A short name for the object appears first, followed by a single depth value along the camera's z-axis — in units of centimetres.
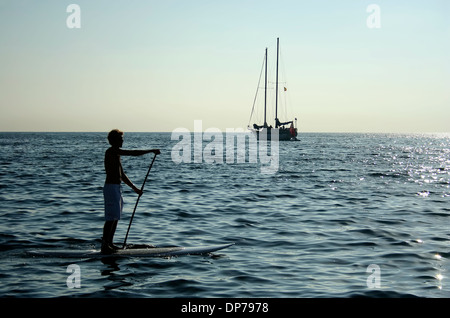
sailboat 9056
